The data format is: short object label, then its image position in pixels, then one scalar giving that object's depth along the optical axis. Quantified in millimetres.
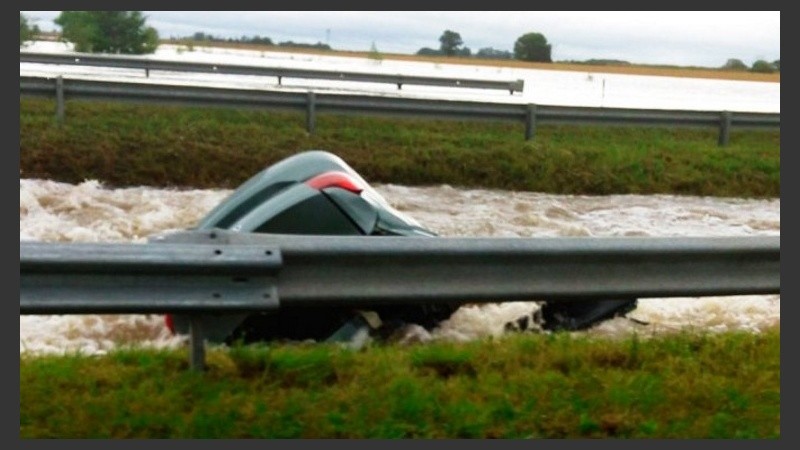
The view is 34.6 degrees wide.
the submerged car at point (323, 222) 6855
